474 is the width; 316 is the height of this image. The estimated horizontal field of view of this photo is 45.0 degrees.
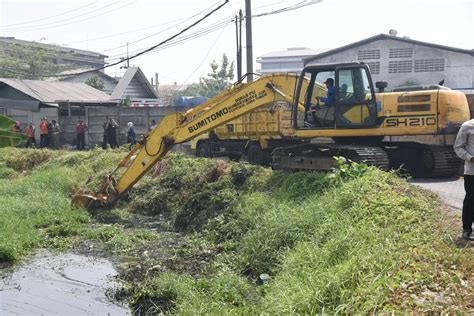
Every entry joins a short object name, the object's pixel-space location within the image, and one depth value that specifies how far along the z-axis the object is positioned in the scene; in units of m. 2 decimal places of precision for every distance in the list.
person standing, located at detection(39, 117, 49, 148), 28.17
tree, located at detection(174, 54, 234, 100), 66.00
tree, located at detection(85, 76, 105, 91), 47.19
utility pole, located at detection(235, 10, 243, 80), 28.97
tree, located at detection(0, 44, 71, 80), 48.65
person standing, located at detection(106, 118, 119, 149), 26.27
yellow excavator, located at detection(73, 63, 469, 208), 12.46
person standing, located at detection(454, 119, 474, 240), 7.35
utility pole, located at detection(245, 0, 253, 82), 23.92
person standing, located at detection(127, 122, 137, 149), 25.36
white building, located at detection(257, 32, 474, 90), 38.25
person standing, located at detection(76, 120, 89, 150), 27.94
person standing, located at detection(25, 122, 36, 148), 28.12
